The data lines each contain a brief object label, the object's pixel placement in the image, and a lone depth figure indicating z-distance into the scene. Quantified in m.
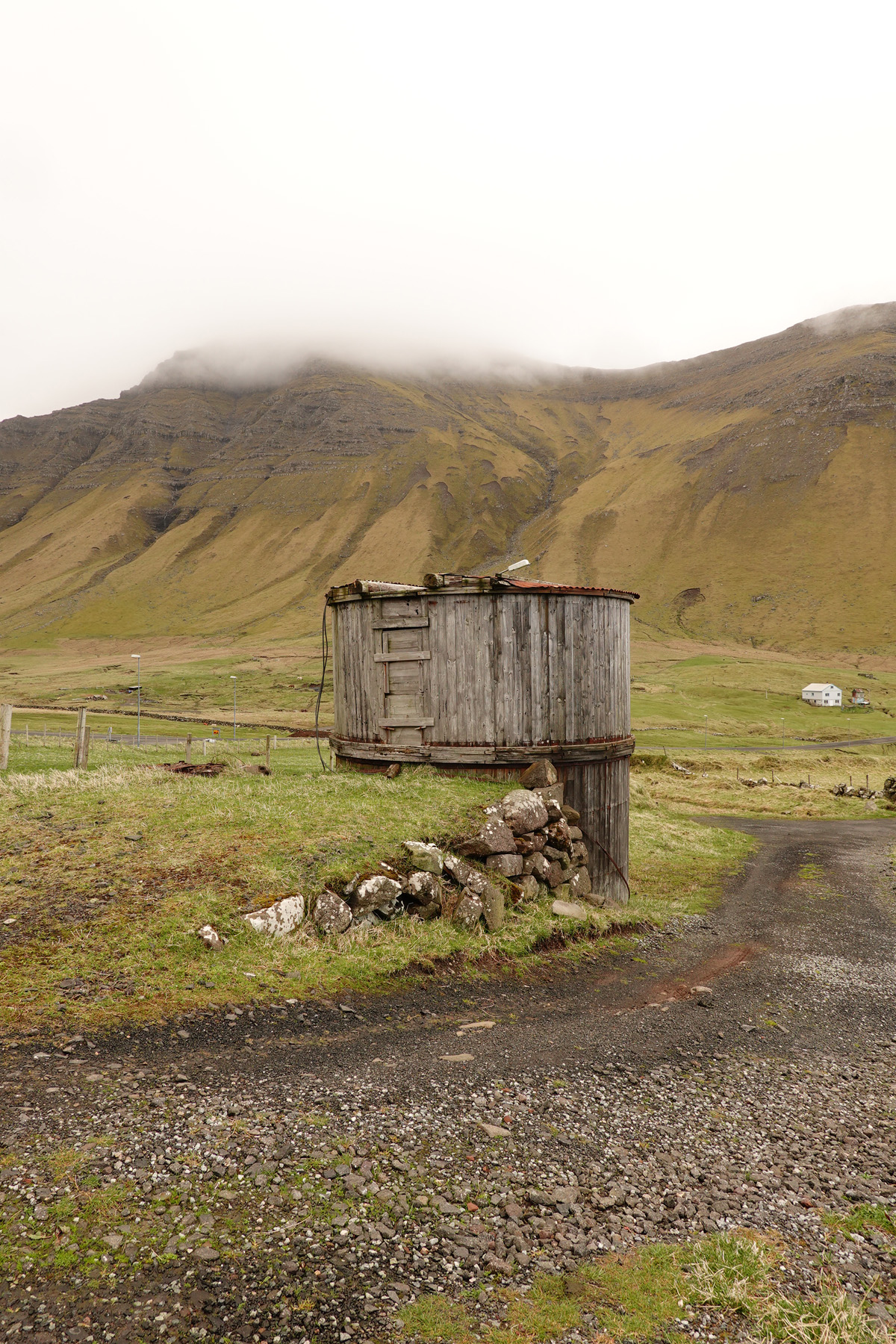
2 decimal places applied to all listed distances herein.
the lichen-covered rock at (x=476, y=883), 11.55
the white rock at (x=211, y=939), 9.30
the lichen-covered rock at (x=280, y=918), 9.81
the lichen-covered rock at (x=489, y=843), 12.26
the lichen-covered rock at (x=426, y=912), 11.16
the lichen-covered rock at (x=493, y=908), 11.36
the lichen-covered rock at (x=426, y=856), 11.46
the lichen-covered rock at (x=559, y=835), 13.66
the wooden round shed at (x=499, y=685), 14.64
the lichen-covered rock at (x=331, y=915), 10.30
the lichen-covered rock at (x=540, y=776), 14.40
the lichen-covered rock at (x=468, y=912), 11.22
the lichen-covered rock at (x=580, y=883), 13.70
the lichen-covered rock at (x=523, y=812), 13.00
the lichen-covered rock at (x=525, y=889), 12.22
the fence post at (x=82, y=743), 18.28
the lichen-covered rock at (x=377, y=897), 10.70
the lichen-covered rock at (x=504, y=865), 12.34
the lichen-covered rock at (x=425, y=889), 11.19
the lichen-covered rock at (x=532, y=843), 12.88
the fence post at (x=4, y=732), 17.81
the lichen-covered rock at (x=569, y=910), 12.52
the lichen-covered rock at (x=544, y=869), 12.91
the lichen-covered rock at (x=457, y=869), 11.71
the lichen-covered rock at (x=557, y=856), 13.45
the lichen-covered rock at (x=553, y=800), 13.88
